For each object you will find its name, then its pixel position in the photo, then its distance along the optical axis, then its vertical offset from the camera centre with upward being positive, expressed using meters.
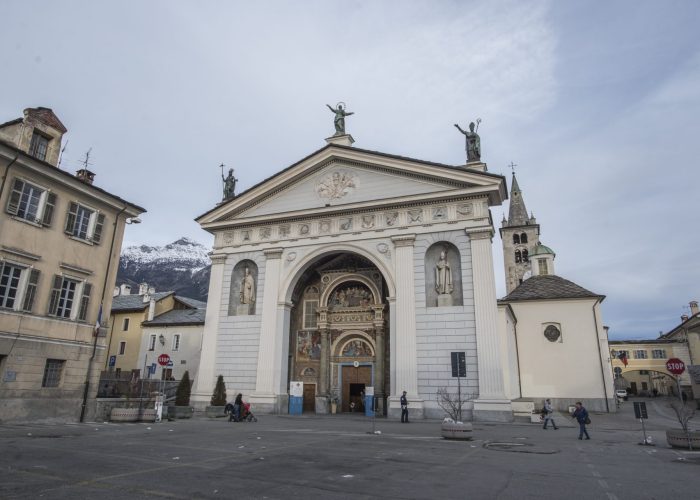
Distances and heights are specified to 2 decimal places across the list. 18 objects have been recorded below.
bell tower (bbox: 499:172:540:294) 62.03 +19.66
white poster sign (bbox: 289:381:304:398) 27.50 -0.18
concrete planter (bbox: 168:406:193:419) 22.03 -1.31
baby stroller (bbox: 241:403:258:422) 21.55 -1.30
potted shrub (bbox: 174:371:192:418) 22.33 -0.84
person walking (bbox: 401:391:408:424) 21.97 -0.91
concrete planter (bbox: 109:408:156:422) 19.33 -1.32
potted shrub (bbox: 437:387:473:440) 14.70 -1.20
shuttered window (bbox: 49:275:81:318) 19.27 +3.37
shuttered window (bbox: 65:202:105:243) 20.41 +6.80
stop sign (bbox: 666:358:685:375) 15.32 +0.92
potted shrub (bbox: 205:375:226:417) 24.00 -0.87
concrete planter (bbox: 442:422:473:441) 14.69 -1.23
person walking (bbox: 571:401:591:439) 15.77 -0.81
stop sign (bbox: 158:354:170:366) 21.51 +1.02
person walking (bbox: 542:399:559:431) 19.40 -0.90
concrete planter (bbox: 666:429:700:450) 12.88 -1.15
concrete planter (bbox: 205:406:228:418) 23.88 -1.34
